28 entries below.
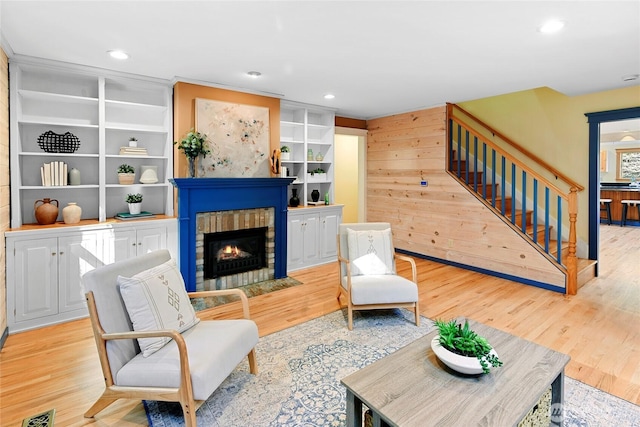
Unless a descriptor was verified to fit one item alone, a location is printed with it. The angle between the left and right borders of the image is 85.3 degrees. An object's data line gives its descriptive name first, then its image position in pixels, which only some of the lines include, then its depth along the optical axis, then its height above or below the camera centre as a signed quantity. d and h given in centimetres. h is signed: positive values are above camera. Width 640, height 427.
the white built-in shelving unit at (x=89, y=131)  343 +88
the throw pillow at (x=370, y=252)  353 -43
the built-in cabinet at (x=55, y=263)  310 -49
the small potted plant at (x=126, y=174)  389 +42
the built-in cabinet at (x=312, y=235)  508 -37
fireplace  423 -52
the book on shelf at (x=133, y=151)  390 +69
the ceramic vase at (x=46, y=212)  339 -1
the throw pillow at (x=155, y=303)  196 -54
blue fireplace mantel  391 +11
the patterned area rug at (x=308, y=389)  200 -117
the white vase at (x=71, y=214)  348 -3
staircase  415 +23
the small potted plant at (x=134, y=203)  393 +9
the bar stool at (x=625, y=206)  916 +11
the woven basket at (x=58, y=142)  354 +72
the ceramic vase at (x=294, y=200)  536 +17
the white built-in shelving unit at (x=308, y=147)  543 +104
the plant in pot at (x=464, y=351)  170 -72
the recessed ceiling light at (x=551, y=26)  254 +138
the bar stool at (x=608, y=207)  940 +8
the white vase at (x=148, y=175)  404 +43
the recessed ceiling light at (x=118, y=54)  313 +145
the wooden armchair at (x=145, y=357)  180 -81
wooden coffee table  147 -84
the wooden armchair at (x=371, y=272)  318 -62
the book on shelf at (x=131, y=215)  378 -4
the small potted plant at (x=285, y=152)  522 +89
